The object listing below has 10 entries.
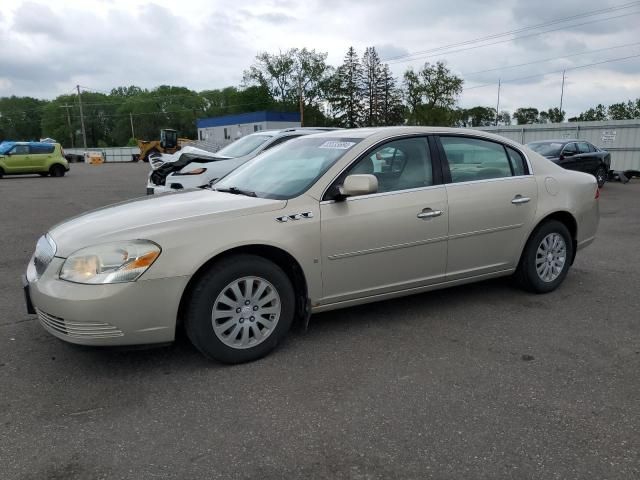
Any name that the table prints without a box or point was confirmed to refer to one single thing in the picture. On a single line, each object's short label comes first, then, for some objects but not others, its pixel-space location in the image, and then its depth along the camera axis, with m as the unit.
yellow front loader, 41.31
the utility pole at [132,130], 109.69
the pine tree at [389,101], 76.62
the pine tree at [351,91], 77.19
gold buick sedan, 3.24
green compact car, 24.00
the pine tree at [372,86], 76.62
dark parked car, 15.70
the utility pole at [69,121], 109.95
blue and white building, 60.59
